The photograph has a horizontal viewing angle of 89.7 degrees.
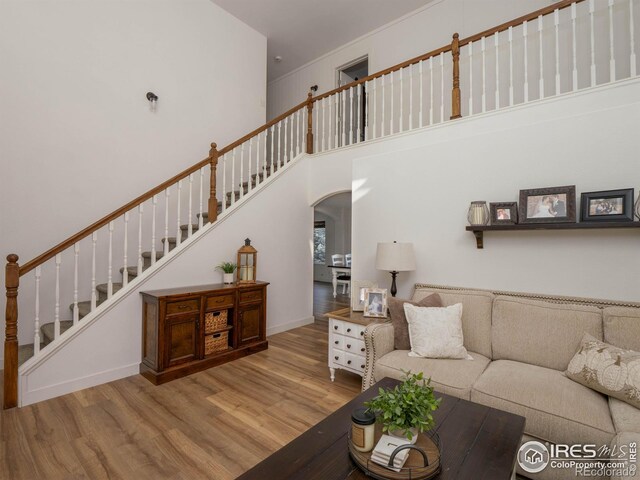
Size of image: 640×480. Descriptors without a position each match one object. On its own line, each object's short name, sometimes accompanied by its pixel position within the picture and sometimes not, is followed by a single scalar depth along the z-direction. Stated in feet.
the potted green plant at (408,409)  4.37
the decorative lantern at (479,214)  10.17
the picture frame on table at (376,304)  10.83
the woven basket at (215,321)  12.00
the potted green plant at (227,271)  13.45
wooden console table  10.77
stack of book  4.18
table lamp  10.85
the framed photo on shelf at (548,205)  8.84
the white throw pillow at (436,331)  8.44
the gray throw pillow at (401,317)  9.24
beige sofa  5.79
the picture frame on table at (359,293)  11.33
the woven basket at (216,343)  12.03
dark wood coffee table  4.20
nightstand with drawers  10.34
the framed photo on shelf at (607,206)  8.09
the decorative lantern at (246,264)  14.05
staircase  9.93
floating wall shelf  8.01
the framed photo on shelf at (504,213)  9.77
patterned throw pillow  5.97
